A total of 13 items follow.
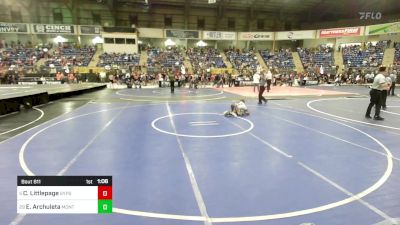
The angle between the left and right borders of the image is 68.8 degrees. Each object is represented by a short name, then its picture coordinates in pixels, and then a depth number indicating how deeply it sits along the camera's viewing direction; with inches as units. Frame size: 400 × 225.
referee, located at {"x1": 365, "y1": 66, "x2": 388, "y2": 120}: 457.4
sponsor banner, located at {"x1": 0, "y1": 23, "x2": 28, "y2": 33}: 1635.1
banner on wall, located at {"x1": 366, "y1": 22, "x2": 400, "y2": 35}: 1525.6
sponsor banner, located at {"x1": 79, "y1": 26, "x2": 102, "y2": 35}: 1737.2
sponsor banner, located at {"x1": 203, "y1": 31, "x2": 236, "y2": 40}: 1907.0
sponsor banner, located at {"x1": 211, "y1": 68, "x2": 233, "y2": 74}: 1615.2
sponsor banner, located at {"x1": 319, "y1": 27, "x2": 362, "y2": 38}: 1703.5
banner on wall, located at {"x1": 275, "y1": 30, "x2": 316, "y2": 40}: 1863.9
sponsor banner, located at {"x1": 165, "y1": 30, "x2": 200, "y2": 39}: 1845.5
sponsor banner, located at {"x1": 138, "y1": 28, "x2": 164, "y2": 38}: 1806.1
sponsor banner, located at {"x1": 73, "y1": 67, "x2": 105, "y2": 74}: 1462.8
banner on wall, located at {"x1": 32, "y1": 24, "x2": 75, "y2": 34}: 1669.5
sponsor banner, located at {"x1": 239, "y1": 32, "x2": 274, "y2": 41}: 1947.6
